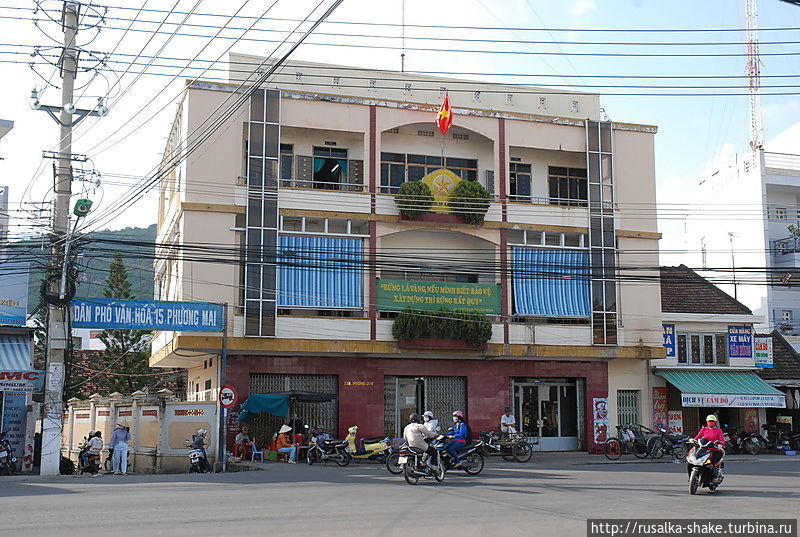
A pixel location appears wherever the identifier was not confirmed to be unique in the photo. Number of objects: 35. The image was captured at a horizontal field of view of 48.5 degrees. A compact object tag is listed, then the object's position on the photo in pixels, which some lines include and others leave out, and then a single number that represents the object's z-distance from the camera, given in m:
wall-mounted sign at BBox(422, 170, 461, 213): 31.14
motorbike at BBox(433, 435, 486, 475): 19.91
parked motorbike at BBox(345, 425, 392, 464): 25.88
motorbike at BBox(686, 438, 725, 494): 15.81
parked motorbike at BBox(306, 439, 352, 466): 25.27
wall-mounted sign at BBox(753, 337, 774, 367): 34.75
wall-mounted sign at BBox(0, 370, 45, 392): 24.73
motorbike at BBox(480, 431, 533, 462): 27.12
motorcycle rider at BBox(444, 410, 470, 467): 19.94
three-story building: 29.36
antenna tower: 56.37
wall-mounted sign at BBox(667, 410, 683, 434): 33.56
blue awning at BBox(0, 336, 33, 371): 25.69
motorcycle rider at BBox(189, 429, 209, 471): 24.02
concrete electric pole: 22.19
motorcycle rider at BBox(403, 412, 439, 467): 18.41
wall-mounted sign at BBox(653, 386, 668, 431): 33.38
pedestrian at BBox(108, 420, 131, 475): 24.75
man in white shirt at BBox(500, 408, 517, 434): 30.01
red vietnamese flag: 29.22
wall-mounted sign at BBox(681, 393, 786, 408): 32.28
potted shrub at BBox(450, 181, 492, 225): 31.14
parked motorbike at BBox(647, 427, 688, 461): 28.05
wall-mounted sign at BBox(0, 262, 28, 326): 26.75
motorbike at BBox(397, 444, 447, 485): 18.17
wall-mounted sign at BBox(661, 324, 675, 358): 33.78
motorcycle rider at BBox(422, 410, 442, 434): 18.84
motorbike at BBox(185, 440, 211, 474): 23.81
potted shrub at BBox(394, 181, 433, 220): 30.62
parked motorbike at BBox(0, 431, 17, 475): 23.69
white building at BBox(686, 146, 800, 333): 49.75
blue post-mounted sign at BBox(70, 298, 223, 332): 24.83
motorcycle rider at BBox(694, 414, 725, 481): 15.92
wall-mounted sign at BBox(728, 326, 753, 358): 34.22
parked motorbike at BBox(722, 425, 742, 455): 32.41
